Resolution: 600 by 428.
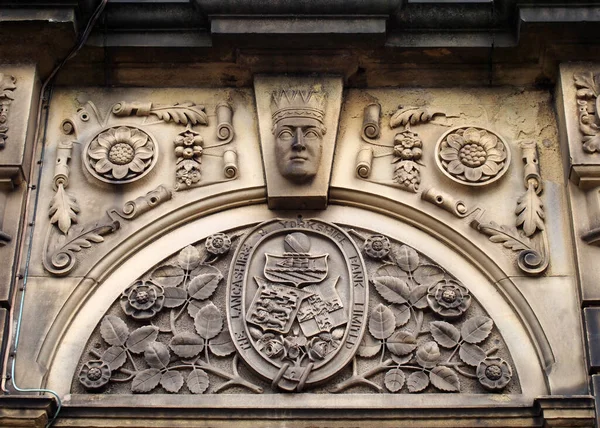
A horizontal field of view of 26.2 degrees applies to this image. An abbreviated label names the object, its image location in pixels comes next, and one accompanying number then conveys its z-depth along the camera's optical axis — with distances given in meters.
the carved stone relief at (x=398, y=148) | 8.78
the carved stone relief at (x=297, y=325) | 8.05
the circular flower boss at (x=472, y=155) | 8.75
